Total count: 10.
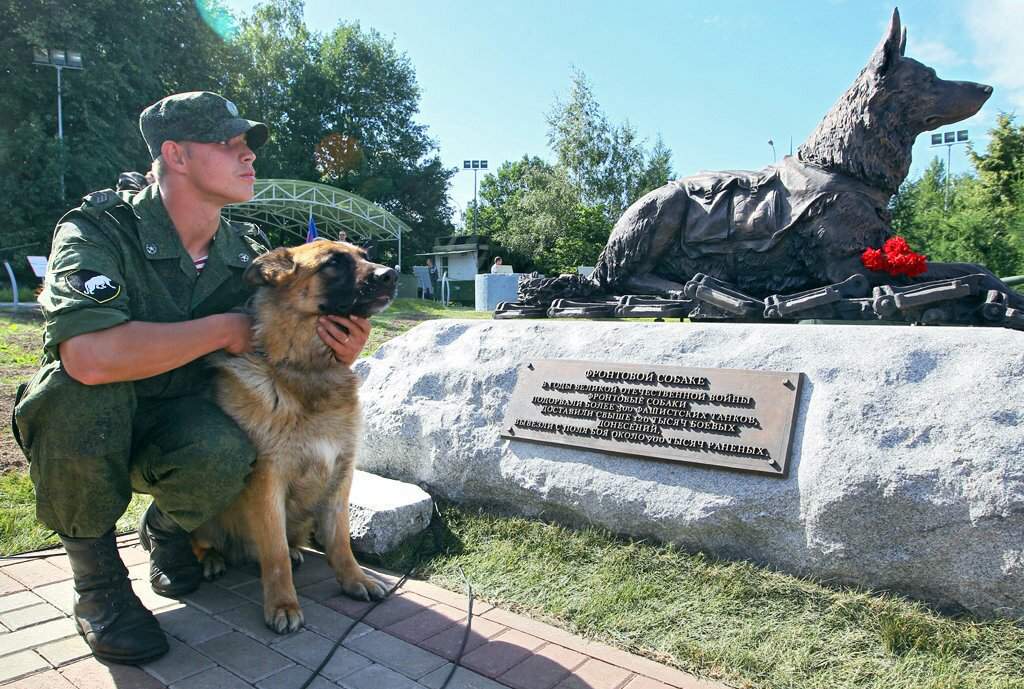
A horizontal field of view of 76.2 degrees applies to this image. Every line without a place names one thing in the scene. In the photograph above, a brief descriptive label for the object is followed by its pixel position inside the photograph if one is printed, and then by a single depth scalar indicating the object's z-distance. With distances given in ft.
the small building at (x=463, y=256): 124.88
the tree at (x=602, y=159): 97.04
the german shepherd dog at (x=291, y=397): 8.71
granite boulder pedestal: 7.67
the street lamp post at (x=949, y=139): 100.32
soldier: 7.47
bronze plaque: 9.39
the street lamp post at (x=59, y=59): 76.38
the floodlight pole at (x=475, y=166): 134.10
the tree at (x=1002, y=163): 59.88
